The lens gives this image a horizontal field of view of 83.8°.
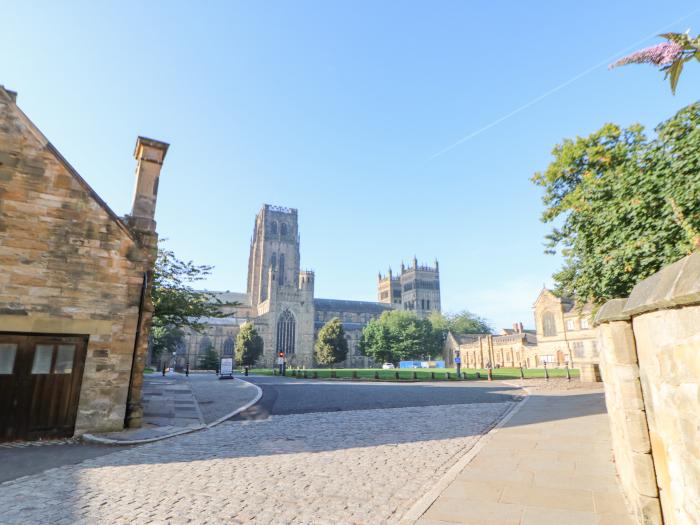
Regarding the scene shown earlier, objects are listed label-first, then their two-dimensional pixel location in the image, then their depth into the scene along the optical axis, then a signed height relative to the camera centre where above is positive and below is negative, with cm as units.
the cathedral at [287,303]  8344 +1354
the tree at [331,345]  6962 +186
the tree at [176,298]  1678 +248
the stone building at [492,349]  6369 +118
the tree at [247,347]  6912 +150
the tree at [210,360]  6592 -76
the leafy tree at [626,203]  859 +389
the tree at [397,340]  7188 +289
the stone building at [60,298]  879 +134
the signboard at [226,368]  3500 -110
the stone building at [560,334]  5216 +296
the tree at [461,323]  9930 +880
